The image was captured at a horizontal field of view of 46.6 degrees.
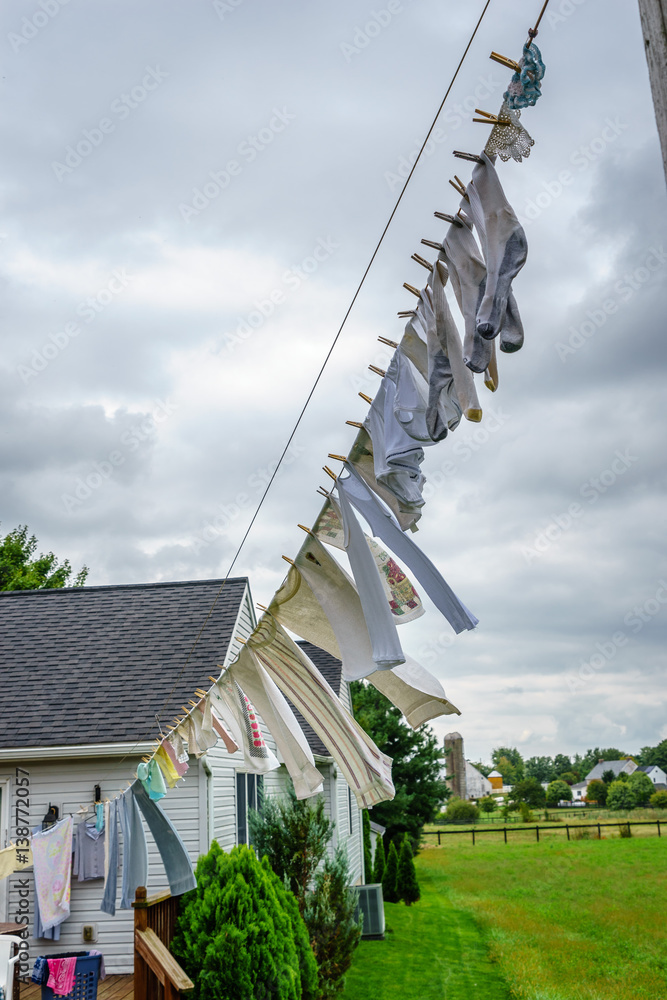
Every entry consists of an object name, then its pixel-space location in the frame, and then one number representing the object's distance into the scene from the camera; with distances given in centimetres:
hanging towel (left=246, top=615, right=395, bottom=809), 494
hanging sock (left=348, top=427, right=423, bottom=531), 321
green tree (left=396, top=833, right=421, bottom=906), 2022
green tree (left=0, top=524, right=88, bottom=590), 2966
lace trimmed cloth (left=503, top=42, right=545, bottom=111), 224
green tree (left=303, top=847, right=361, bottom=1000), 975
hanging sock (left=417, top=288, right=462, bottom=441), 278
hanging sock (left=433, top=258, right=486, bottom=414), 265
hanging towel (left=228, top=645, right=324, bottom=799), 505
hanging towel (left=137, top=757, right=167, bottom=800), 687
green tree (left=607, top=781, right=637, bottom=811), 4531
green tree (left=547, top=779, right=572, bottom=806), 5338
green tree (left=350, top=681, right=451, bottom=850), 2455
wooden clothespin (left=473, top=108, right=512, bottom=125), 235
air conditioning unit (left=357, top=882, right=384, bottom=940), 1459
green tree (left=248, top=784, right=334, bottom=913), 1028
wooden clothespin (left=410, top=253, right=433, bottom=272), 282
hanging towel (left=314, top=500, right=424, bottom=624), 360
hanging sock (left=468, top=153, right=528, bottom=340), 233
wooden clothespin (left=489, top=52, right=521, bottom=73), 225
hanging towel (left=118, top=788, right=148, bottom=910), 728
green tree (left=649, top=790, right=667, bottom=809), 4228
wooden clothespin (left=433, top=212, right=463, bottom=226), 263
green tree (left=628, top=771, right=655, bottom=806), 4528
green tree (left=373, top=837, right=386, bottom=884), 2116
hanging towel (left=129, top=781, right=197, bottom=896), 704
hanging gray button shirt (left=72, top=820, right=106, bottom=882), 911
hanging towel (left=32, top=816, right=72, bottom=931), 827
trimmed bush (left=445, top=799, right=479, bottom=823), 4669
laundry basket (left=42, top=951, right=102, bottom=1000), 726
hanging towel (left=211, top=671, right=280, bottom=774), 549
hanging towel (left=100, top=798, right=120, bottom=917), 770
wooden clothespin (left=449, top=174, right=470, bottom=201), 260
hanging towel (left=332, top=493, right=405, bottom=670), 309
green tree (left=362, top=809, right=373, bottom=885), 1981
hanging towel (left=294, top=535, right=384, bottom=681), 346
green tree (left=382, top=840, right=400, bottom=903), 2023
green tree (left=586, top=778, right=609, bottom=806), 5045
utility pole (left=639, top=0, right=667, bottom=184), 169
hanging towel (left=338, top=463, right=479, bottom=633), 324
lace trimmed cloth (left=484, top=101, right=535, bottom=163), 236
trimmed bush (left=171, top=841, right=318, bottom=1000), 699
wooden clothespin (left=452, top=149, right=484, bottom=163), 248
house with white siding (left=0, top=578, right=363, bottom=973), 941
